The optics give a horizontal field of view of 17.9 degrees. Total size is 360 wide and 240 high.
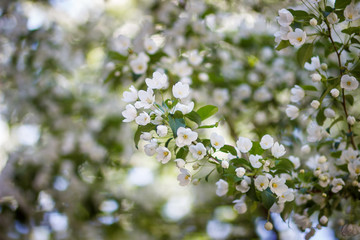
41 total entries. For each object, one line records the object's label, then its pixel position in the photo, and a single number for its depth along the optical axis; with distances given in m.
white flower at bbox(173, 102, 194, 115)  2.17
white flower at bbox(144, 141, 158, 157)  2.18
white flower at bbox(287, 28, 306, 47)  2.19
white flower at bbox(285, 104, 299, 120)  2.36
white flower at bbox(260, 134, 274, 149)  2.18
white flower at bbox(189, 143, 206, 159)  2.14
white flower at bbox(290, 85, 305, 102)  2.35
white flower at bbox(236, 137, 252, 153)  2.18
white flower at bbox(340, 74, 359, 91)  2.20
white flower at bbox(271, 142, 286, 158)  2.19
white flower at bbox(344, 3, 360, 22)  2.19
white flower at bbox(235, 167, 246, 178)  2.14
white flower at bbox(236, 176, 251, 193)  2.16
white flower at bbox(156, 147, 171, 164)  2.17
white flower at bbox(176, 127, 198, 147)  2.12
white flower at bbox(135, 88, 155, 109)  2.17
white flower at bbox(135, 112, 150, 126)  2.15
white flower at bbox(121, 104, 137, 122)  2.19
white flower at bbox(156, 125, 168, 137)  2.14
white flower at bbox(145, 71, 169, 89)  2.20
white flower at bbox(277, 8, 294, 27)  2.19
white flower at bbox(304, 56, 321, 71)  2.30
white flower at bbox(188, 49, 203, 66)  2.71
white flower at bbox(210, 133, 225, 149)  2.17
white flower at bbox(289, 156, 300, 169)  2.37
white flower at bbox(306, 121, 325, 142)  2.34
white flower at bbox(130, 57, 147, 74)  2.55
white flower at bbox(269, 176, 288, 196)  2.15
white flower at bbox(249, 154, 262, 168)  2.17
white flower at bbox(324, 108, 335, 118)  2.33
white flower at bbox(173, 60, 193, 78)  2.65
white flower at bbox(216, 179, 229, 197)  2.24
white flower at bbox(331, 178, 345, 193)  2.26
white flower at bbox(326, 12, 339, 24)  2.18
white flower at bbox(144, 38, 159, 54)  2.60
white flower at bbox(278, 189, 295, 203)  2.19
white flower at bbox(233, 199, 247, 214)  2.27
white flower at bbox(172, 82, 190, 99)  2.20
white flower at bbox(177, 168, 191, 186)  2.18
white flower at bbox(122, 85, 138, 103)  2.21
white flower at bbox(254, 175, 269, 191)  2.16
